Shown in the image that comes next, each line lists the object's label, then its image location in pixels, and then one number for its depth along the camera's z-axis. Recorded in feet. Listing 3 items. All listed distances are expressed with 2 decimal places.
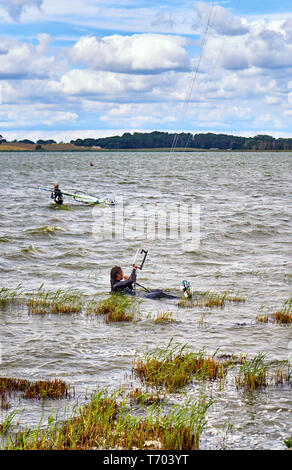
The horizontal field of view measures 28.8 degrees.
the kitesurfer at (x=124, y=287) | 55.62
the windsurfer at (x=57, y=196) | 145.04
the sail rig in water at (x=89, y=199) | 153.36
